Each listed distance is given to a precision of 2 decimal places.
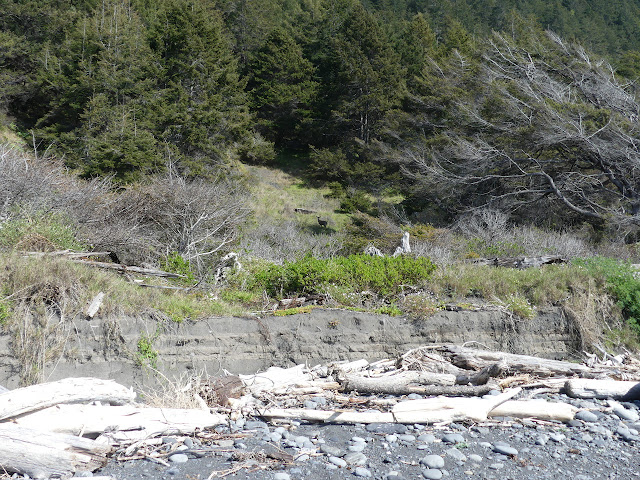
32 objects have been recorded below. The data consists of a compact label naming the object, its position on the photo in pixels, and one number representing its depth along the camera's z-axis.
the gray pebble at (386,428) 5.75
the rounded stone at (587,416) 6.22
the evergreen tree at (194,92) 26.72
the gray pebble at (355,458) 5.00
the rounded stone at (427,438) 5.48
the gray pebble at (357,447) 5.26
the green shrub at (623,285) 9.68
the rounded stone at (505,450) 5.28
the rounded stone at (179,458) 4.98
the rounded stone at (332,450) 5.17
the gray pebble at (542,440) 5.54
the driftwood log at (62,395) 5.09
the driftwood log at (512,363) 7.90
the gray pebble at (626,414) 6.37
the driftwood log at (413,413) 5.95
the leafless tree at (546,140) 21.27
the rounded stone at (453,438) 5.52
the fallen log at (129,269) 8.77
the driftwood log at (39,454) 4.59
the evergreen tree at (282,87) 37.00
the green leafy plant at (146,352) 7.54
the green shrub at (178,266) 10.29
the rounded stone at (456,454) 5.15
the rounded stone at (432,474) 4.75
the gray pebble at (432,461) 4.96
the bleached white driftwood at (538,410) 6.12
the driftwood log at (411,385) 6.84
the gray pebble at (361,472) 4.77
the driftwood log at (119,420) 5.18
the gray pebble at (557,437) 5.63
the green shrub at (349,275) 9.56
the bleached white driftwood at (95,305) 7.38
